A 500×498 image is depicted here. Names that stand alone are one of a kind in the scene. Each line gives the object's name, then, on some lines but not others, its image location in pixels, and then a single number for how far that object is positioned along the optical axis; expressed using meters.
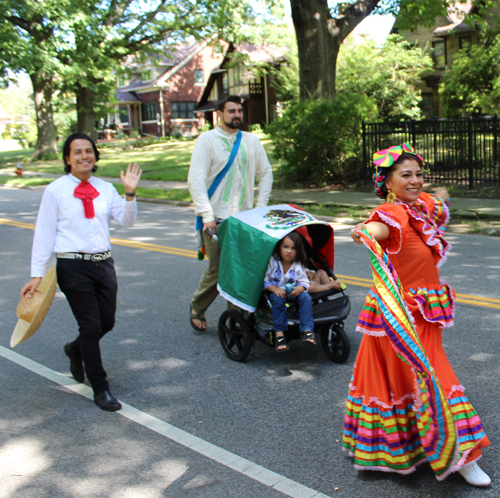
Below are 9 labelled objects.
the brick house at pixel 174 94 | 54.66
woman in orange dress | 3.11
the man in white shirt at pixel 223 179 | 5.41
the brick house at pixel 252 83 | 45.75
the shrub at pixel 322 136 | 16.41
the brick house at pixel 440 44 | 35.91
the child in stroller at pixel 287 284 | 4.81
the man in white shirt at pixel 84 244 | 4.22
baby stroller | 4.88
